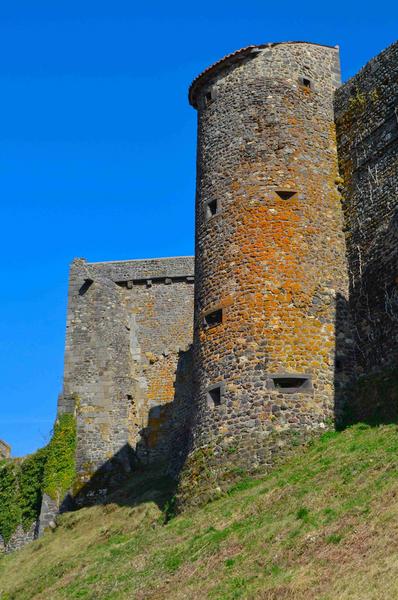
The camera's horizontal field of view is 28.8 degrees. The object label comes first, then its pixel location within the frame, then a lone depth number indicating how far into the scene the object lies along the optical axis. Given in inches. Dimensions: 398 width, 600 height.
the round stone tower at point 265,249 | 609.3
